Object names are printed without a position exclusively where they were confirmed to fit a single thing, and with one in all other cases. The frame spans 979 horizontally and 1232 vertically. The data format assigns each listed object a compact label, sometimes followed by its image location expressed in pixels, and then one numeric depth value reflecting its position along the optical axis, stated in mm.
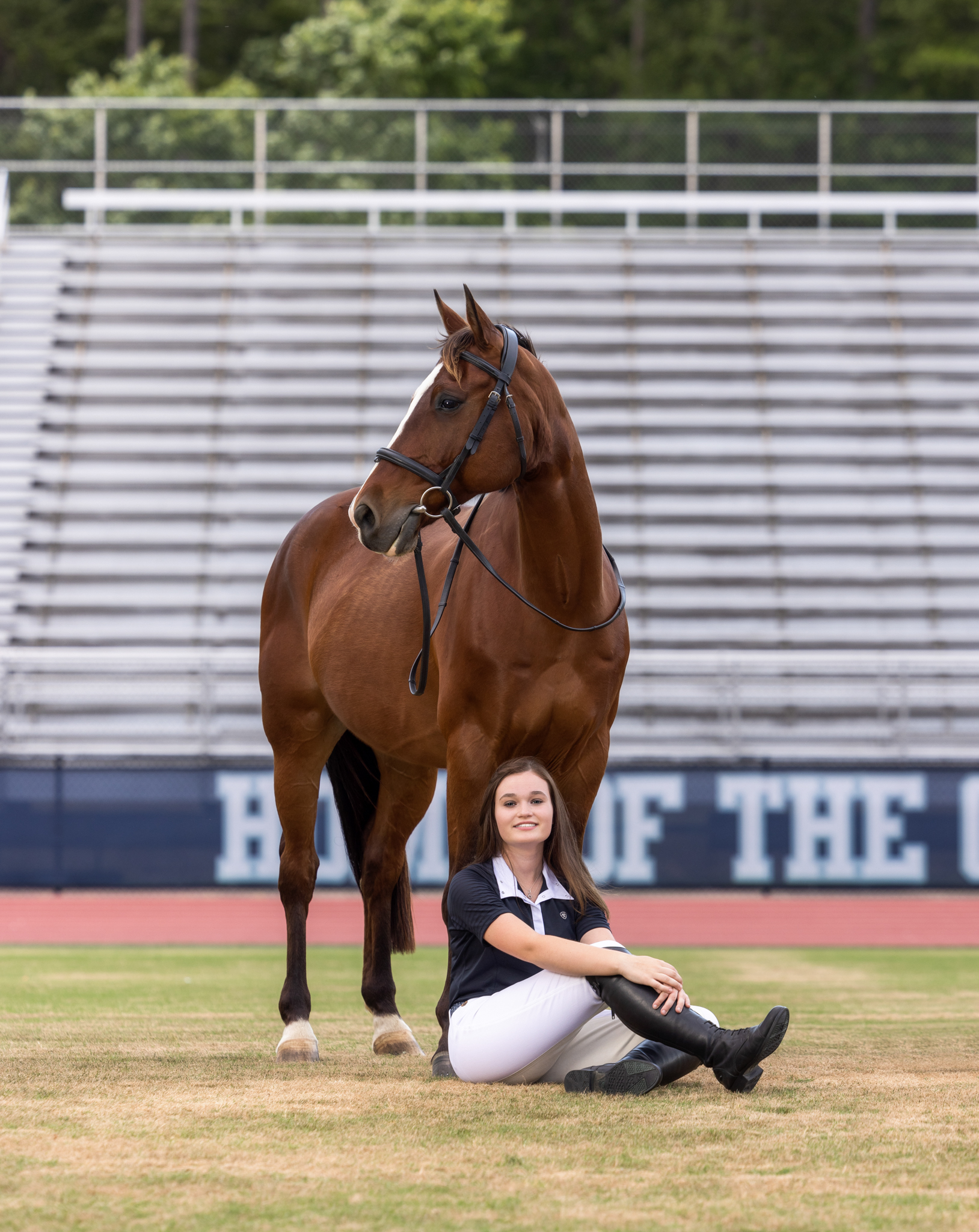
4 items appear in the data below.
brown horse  10070
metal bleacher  28891
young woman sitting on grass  8672
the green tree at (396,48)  67125
